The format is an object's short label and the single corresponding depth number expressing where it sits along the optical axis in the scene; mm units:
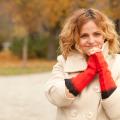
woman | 2781
